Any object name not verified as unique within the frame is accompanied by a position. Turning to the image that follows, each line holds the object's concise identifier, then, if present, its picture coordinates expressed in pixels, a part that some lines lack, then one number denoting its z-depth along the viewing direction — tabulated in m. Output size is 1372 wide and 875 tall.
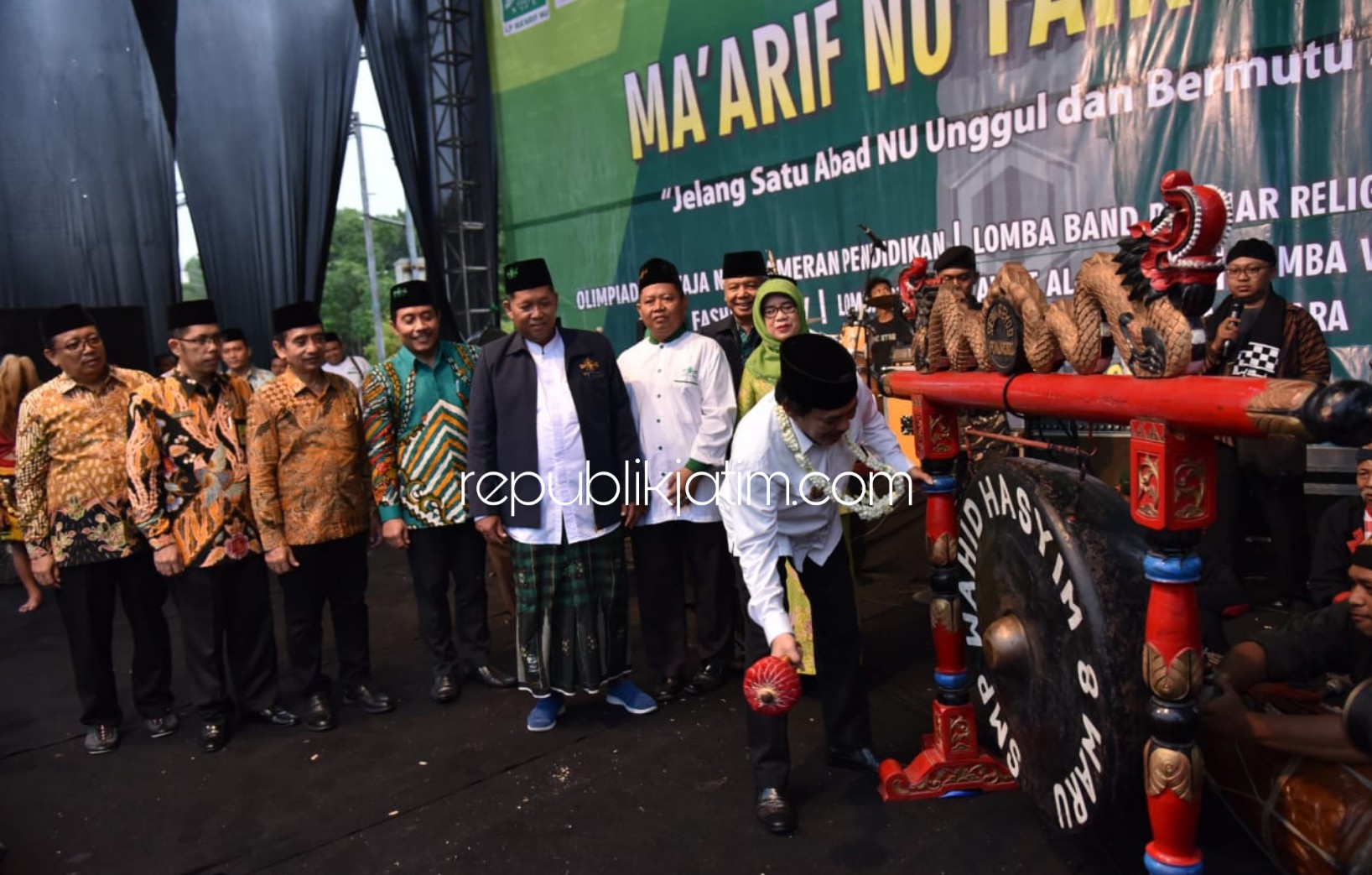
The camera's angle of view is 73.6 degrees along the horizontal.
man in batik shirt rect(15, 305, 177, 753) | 3.43
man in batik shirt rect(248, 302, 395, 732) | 3.45
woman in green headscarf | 3.27
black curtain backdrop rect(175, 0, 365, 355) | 7.52
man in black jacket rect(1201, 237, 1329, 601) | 3.67
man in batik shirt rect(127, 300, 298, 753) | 3.37
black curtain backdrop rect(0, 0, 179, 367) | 7.38
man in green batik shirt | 3.60
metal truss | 8.39
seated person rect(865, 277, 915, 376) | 5.48
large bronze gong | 1.82
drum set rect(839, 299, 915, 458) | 5.09
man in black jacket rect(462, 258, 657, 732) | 3.35
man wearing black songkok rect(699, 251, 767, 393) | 3.83
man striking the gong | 2.30
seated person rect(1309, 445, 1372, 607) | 3.29
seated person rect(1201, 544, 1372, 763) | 1.96
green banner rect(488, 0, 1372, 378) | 4.07
